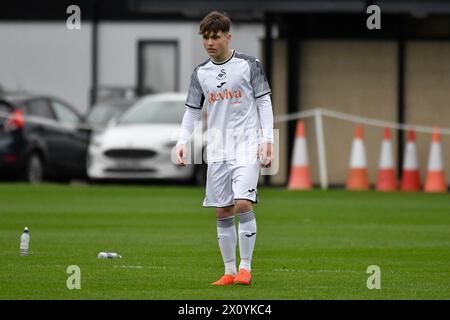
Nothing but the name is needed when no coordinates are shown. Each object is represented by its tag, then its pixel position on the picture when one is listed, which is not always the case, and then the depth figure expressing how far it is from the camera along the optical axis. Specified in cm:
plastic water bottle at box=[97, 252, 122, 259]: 1260
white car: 2411
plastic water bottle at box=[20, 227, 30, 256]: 1213
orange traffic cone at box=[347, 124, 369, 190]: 2442
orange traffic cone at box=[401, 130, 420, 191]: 2450
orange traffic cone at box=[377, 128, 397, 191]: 2452
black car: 2477
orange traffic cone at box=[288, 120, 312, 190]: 2441
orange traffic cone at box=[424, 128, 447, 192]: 2420
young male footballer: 1076
